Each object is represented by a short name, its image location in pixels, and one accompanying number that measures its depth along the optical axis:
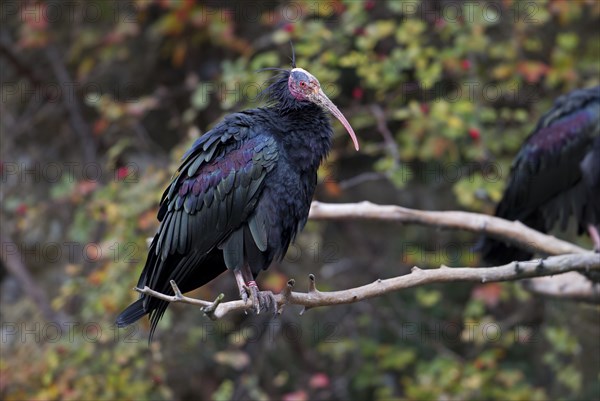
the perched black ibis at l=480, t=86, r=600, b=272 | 12.12
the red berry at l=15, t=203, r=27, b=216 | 14.45
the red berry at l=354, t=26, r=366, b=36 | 14.05
